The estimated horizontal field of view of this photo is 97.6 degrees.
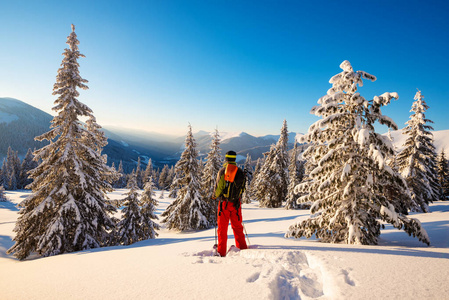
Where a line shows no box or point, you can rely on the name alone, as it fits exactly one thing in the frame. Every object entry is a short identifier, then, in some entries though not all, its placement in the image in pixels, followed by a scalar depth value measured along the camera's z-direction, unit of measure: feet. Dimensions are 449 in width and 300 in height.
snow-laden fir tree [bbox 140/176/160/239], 58.54
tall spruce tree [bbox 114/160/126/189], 270.75
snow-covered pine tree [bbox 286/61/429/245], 21.39
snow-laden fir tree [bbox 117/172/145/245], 54.29
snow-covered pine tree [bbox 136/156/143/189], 247.62
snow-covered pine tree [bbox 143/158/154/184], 240.20
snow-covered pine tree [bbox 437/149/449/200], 128.98
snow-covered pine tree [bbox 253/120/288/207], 108.78
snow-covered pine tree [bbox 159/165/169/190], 256.93
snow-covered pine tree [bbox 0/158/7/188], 193.26
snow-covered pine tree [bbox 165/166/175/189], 244.65
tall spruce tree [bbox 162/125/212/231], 74.49
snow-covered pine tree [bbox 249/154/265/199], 181.75
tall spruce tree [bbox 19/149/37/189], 202.80
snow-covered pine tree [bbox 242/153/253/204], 133.81
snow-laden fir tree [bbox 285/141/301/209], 98.43
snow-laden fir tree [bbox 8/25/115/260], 35.60
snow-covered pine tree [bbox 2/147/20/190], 199.21
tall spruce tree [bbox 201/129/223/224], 82.99
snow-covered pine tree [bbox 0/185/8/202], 122.45
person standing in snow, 18.32
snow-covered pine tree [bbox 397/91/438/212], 63.77
